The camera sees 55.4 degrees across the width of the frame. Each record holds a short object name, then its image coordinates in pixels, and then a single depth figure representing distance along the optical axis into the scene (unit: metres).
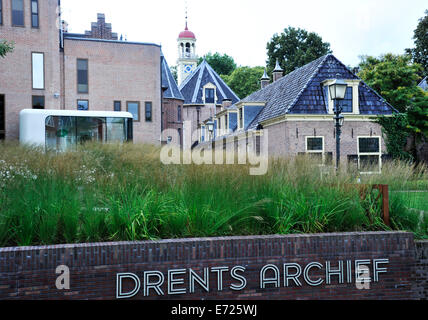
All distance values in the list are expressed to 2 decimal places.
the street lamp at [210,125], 25.52
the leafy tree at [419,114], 25.97
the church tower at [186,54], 72.38
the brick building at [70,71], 26.61
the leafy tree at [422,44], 44.38
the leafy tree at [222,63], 75.31
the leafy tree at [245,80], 61.91
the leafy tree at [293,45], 50.69
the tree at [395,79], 27.11
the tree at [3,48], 12.99
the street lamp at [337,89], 11.88
